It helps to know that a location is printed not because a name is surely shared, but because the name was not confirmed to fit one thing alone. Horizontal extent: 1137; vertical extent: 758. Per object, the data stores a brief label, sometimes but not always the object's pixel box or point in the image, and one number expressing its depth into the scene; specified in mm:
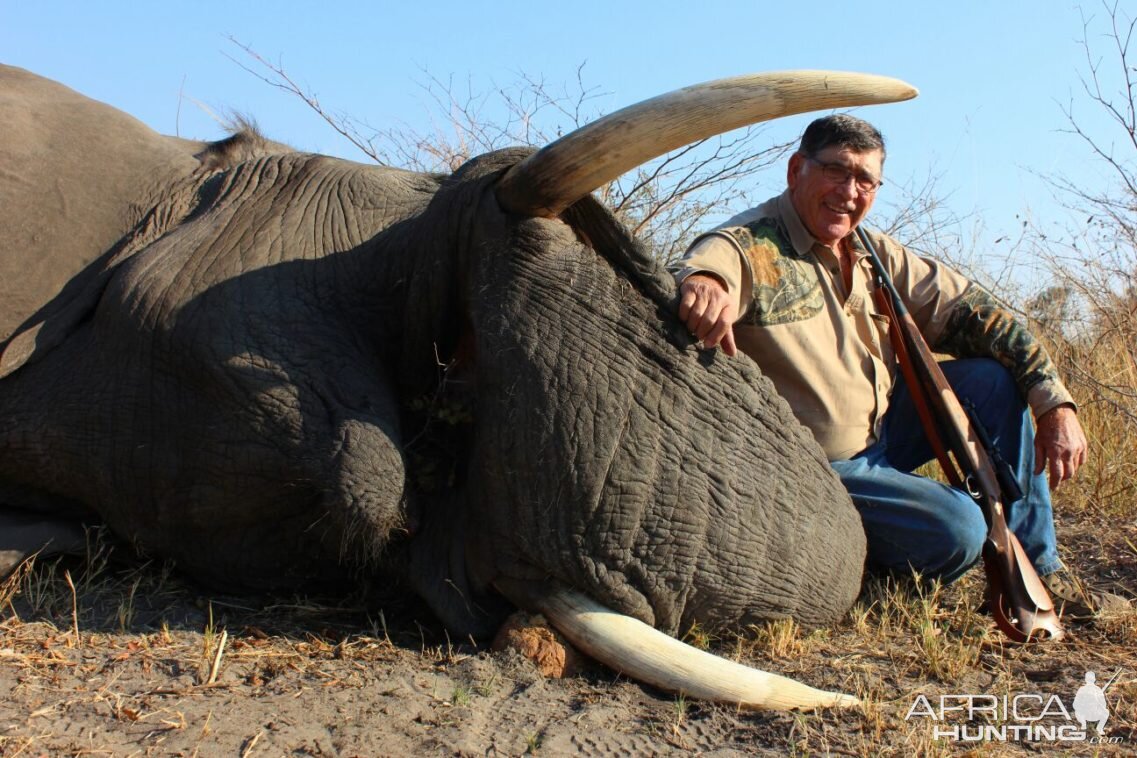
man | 4059
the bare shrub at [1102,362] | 5754
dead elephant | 3244
